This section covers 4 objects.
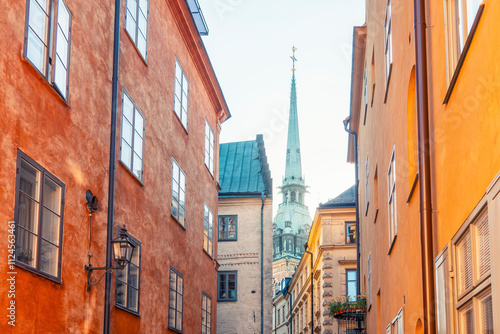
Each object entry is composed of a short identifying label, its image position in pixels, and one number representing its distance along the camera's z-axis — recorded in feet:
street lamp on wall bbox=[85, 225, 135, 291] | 36.11
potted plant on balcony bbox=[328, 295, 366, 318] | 68.44
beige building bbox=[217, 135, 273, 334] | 105.29
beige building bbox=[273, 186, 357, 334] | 125.90
